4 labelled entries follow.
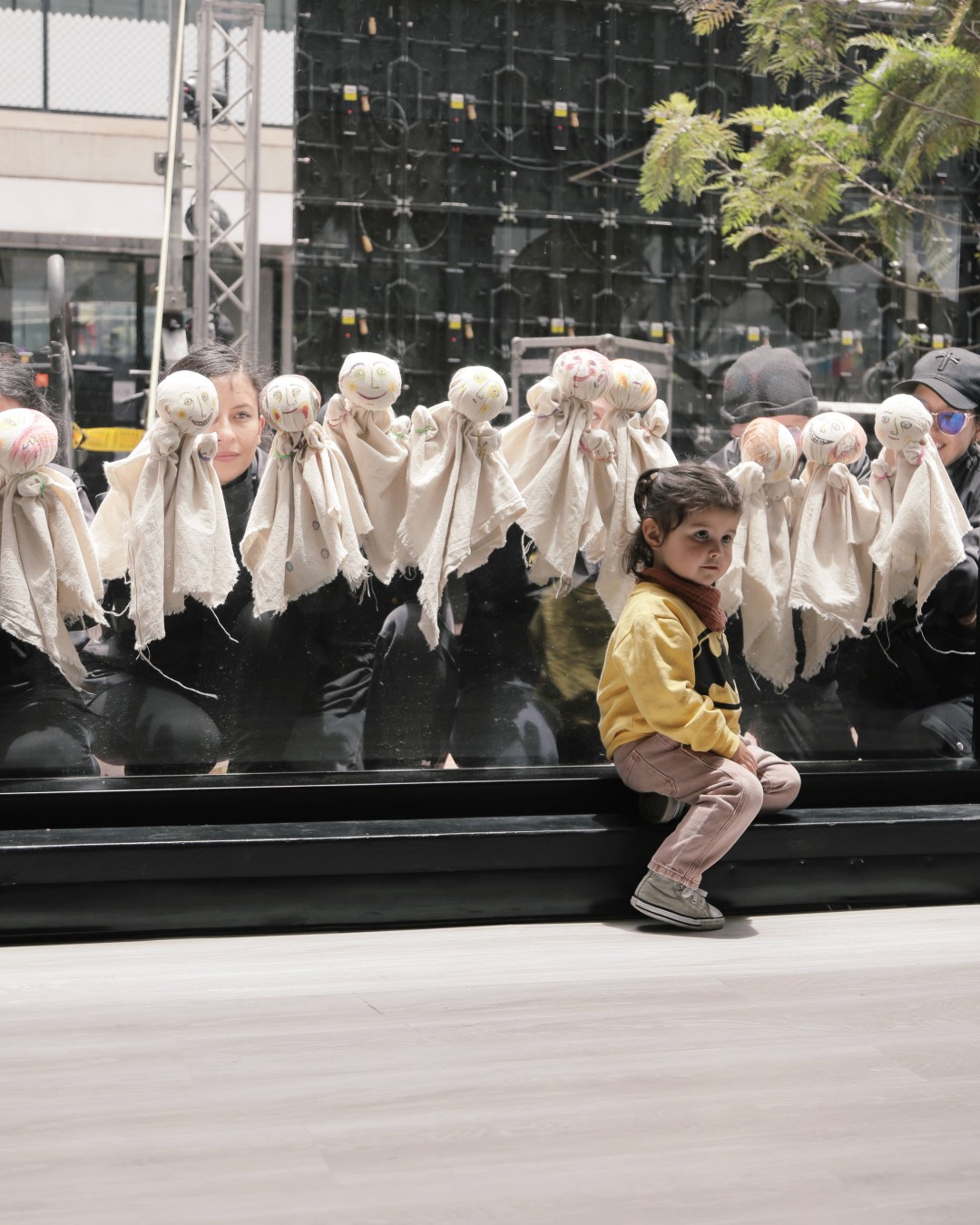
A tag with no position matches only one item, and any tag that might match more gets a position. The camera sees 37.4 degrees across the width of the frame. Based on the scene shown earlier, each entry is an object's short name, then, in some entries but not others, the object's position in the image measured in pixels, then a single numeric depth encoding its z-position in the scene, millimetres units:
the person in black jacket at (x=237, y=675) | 2395
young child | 2318
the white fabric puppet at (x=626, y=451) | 2531
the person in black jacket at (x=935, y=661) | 2689
